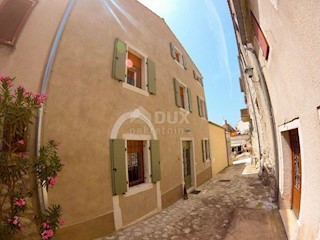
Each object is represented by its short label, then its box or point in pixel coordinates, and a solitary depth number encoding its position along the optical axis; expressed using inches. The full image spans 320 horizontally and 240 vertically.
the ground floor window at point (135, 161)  243.4
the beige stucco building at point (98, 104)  169.0
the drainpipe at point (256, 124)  444.9
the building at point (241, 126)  1660.4
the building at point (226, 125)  1368.0
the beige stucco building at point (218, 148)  573.6
